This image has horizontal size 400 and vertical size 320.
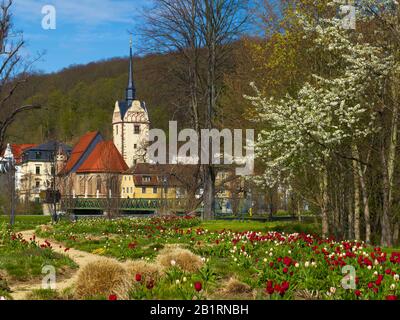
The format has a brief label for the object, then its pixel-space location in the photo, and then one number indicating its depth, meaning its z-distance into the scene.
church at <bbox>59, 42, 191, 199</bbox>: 87.25
